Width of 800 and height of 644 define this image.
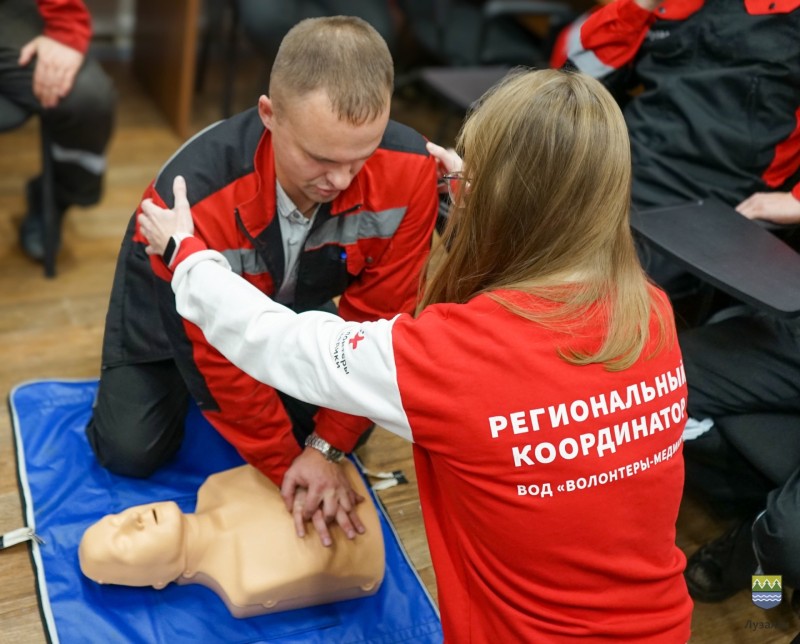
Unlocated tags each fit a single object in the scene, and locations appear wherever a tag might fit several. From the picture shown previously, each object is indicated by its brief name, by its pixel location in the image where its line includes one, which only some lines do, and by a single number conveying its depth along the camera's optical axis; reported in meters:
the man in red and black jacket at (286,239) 1.46
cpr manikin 1.61
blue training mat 1.63
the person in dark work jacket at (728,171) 1.75
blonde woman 1.16
